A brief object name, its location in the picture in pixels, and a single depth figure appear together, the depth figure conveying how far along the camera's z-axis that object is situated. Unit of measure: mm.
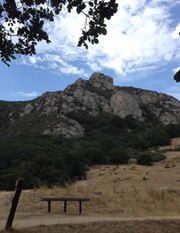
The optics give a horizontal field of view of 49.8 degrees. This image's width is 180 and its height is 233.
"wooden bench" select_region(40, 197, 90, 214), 7079
